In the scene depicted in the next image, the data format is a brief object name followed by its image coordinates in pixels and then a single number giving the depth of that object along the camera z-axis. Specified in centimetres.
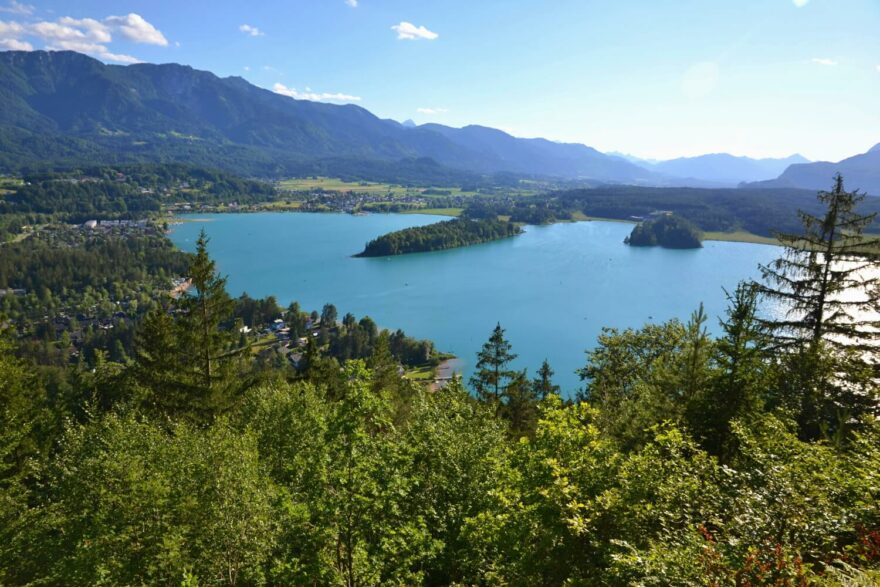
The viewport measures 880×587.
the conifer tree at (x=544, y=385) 3783
